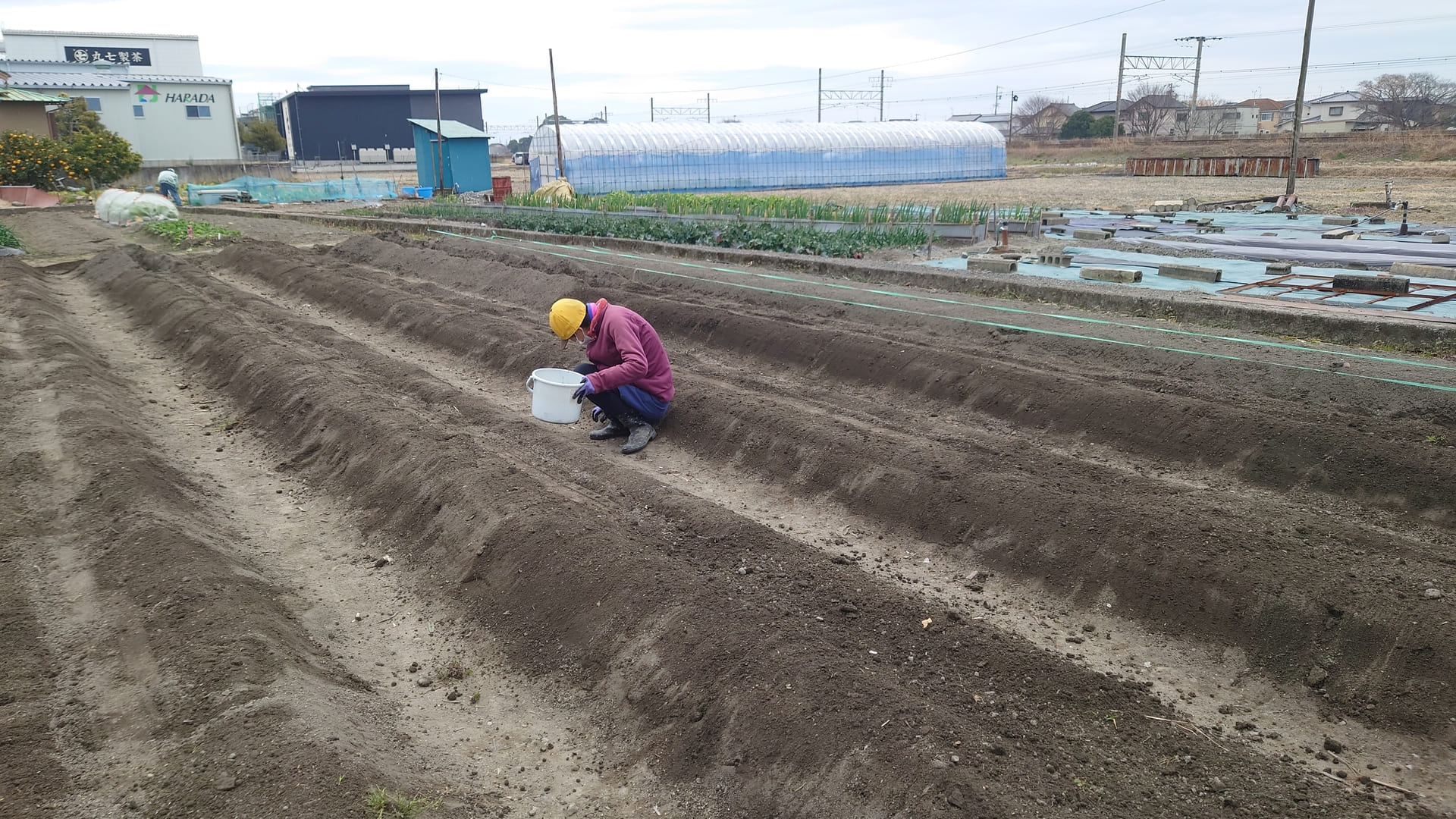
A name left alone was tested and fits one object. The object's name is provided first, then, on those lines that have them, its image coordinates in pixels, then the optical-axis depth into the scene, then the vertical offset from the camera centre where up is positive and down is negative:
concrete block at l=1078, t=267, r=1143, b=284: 11.70 -1.00
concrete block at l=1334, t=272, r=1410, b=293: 10.18 -0.98
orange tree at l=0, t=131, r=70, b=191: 28.11 +1.42
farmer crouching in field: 6.38 -1.23
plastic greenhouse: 34.09 +1.82
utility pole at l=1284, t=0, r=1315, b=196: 21.64 +2.24
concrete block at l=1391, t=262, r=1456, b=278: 11.09 -0.93
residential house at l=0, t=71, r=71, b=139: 30.22 +3.16
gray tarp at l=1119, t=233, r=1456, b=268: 13.22 -0.85
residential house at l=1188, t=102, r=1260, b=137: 63.00 +5.97
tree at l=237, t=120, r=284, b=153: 54.81 +4.02
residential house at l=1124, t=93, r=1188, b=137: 72.12 +6.60
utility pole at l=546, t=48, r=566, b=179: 30.02 +1.72
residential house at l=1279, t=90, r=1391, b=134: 59.89 +6.26
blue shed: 33.69 +1.70
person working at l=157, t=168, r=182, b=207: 30.73 +0.72
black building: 64.00 +5.99
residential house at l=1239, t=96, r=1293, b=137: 72.28 +7.40
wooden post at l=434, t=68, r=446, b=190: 31.39 +1.74
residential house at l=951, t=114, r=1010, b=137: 89.94 +8.31
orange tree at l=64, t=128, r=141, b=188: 29.38 +1.57
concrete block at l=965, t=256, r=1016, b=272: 12.61 -0.94
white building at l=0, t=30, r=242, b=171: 42.25 +4.84
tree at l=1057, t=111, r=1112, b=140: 62.91 +4.89
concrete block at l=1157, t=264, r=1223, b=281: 11.64 -0.98
